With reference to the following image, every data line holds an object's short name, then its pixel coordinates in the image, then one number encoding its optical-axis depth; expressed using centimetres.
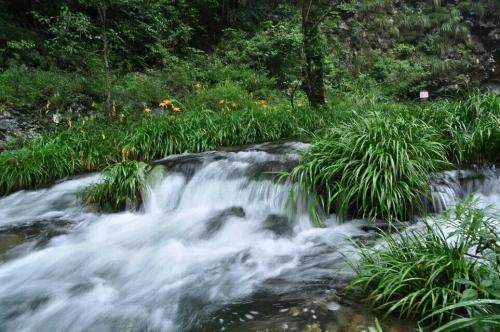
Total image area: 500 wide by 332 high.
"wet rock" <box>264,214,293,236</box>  513
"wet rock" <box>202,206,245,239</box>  539
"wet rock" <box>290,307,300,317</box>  320
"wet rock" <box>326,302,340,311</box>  321
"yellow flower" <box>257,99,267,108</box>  1222
